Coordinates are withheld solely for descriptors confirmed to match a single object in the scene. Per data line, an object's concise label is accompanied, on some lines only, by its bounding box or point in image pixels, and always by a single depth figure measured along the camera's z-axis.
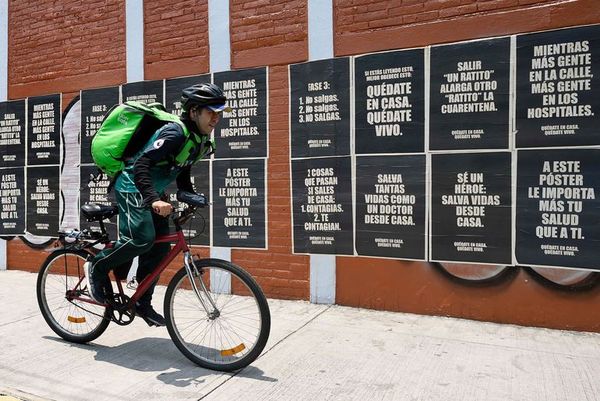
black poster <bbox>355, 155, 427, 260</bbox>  4.66
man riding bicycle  3.33
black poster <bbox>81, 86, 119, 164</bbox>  6.15
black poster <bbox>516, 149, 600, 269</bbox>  4.11
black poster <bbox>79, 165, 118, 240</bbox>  6.16
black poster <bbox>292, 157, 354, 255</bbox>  4.95
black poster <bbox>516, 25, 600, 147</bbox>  4.07
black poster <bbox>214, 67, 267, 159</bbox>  5.29
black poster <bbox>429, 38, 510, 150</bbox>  4.35
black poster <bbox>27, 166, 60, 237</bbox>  6.55
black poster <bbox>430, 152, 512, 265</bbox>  4.37
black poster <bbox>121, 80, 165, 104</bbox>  5.84
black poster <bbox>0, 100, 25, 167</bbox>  6.82
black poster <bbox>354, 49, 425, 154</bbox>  4.63
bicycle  3.37
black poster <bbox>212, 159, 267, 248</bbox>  5.31
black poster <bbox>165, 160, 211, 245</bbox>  5.56
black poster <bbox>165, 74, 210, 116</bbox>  5.62
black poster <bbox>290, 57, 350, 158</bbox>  4.92
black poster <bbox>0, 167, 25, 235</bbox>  6.81
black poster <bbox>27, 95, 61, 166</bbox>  6.55
